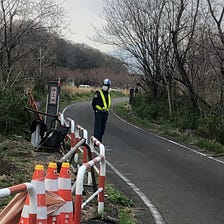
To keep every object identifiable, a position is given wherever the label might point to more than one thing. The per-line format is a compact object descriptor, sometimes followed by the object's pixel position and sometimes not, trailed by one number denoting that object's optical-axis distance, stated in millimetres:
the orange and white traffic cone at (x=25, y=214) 4539
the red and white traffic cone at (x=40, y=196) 4629
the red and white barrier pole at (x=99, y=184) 5297
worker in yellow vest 13961
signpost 15805
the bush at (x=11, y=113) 15367
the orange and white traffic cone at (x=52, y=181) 5121
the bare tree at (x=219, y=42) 18984
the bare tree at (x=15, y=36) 21438
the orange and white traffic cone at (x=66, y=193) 5238
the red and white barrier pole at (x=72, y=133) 11272
